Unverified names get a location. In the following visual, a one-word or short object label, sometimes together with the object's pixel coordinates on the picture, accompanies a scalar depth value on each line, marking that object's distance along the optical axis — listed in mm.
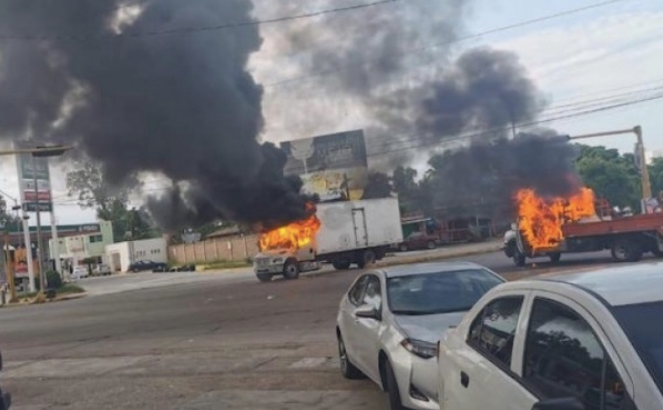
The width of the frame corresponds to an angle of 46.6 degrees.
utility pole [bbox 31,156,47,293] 45031
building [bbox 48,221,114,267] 97631
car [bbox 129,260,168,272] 79812
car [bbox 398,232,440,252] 57156
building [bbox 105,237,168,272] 86000
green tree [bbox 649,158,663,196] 74688
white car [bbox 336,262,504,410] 6520
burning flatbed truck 23625
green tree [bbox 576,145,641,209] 61438
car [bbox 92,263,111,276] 87231
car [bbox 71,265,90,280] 77188
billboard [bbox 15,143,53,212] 47875
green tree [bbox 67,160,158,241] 36344
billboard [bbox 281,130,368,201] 49531
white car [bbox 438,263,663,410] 2846
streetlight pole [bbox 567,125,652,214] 32400
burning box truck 34156
